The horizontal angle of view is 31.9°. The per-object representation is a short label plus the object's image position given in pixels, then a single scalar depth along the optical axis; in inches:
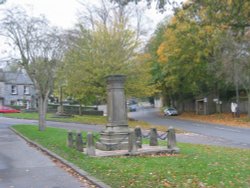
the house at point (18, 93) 3336.6
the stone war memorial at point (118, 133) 596.7
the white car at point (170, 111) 2546.8
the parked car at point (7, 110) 2664.9
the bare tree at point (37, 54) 1136.8
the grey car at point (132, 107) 3528.1
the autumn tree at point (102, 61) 1587.1
